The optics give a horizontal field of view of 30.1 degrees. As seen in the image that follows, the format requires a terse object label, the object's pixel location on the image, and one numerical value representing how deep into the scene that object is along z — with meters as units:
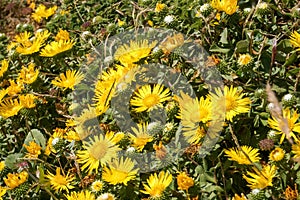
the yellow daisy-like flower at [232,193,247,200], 2.22
